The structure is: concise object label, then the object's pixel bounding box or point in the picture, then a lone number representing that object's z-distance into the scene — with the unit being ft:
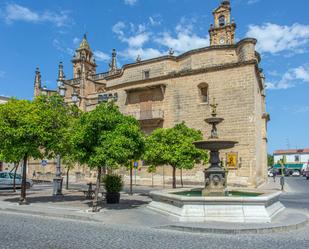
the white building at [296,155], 204.58
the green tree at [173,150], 41.10
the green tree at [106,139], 28.33
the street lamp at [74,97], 44.70
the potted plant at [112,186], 34.16
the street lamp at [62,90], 42.45
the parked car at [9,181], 57.16
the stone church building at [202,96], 63.09
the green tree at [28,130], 33.99
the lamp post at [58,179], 43.62
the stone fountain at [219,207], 22.56
